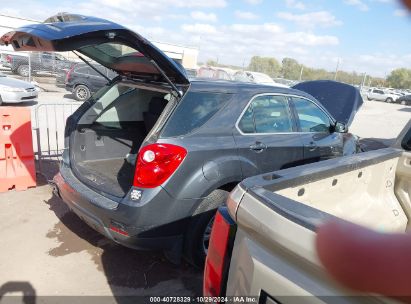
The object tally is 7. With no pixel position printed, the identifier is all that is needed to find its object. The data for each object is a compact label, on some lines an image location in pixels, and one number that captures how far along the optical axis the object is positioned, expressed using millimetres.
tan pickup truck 1176
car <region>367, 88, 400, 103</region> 39375
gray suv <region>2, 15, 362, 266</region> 2867
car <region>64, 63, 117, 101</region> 14945
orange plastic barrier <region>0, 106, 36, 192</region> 4855
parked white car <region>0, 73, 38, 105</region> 12141
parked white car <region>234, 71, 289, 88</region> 22719
